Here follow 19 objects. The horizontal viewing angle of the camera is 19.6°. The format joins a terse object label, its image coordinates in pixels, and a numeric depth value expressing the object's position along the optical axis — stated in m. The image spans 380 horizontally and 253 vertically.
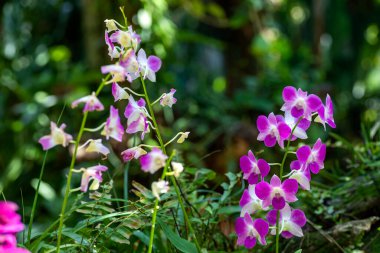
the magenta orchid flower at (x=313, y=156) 1.71
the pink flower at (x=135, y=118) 1.69
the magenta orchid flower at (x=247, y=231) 1.75
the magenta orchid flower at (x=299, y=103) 1.71
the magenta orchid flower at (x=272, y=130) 1.72
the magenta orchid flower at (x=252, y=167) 1.70
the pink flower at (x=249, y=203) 1.74
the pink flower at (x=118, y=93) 1.70
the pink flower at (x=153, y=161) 1.55
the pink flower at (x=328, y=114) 1.74
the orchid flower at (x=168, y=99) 1.73
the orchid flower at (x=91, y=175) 1.58
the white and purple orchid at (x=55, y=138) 1.54
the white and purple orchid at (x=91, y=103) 1.54
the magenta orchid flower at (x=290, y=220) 1.75
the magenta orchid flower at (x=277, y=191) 1.69
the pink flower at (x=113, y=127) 1.57
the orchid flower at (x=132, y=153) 1.69
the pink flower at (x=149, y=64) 1.74
